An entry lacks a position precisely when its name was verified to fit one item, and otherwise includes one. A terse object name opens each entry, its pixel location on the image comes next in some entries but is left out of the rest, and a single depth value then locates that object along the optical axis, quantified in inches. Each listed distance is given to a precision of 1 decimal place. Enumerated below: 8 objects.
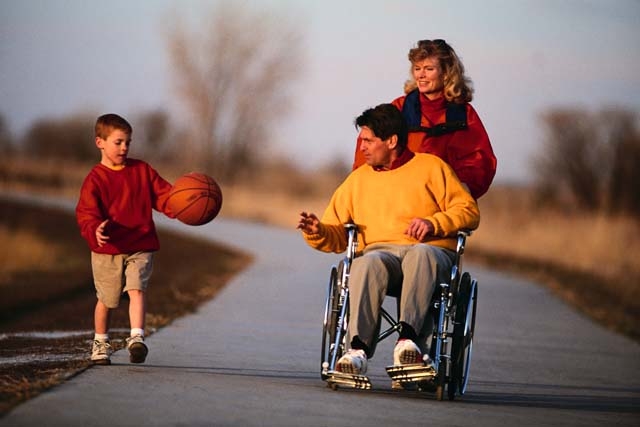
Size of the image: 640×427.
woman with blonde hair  644.7
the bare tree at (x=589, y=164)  3095.5
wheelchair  568.7
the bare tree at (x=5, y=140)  5349.4
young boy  623.2
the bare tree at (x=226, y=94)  5044.3
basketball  643.5
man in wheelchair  577.9
